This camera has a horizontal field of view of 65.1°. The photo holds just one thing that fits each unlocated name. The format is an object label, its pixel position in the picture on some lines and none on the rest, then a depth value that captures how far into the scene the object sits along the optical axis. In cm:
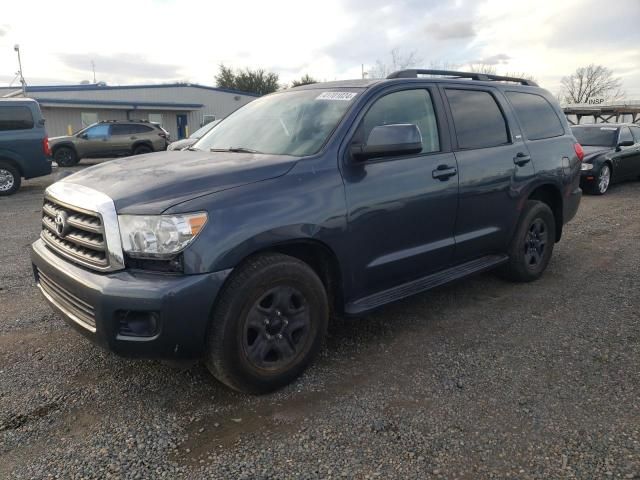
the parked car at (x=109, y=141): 1836
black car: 1060
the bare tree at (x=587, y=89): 6812
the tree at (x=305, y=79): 4772
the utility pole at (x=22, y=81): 2780
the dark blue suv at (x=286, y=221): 250
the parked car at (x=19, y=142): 1053
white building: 2881
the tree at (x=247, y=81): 4806
